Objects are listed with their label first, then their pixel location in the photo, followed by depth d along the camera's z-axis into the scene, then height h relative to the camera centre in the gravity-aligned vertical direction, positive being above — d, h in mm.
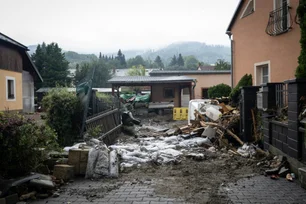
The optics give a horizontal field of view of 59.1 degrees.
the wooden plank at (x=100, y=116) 7547 -566
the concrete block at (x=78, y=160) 5270 -1206
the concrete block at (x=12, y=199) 3641 -1366
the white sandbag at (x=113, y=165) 5219 -1324
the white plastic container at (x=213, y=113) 10359 -640
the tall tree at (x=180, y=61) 118562 +16155
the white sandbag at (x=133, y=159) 6320 -1438
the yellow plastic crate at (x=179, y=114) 19219 -1175
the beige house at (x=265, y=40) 10133 +2509
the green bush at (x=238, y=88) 11719 +401
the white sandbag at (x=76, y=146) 6011 -1080
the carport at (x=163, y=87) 24188 +1001
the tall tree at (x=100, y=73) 50719 +5347
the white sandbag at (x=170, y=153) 6705 -1415
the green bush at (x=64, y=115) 7338 -461
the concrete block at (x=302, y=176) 4325 -1292
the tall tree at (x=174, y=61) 119569 +16304
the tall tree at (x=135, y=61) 112250 +15648
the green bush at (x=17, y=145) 3955 -706
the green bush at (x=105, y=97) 9891 +46
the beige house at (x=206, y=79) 28828 +1952
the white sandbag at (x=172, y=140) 9248 -1488
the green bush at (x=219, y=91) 15508 +364
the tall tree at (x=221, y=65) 50000 +6081
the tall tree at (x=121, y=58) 111012 +17978
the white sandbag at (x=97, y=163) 5168 -1265
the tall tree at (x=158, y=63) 108912 +14824
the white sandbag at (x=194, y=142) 8479 -1432
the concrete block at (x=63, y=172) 4938 -1347
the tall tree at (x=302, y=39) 7609 +1632
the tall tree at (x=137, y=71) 67250 +6746
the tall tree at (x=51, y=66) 40594 +5091
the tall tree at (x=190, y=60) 127750 +18250
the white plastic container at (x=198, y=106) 12344 -399
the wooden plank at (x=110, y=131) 8284 -1163
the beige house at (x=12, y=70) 19219 +2190
